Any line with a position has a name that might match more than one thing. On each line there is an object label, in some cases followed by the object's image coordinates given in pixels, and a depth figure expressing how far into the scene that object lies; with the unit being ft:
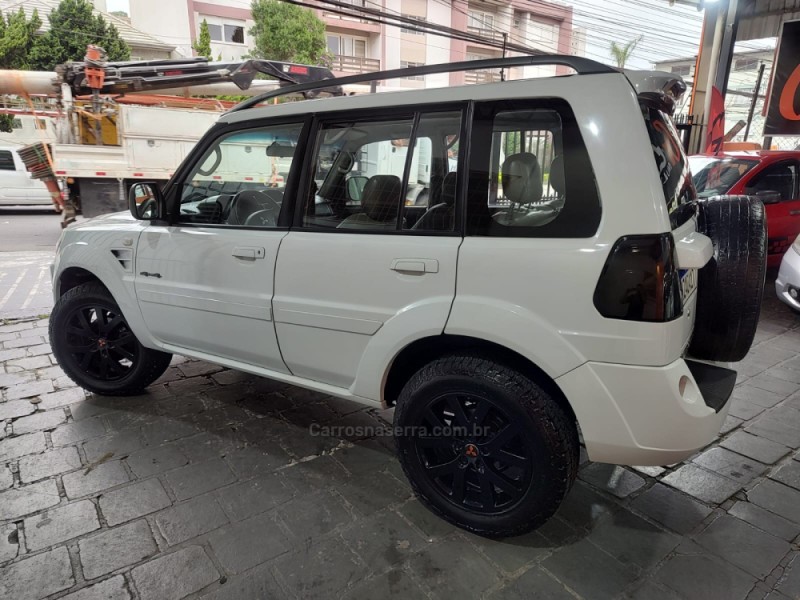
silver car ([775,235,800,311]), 17.30
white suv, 5.81
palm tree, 88.46
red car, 21.01
